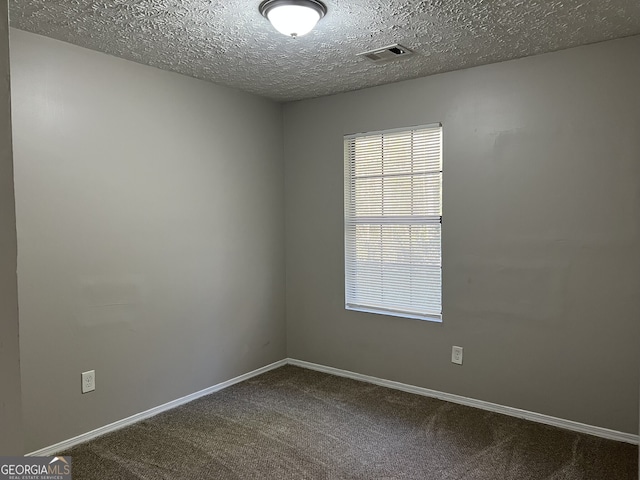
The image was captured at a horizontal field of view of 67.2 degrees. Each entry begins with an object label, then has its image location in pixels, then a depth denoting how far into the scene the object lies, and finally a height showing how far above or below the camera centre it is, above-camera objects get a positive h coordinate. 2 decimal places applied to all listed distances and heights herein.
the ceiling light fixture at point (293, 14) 2.30 +1.04
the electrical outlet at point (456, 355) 3.54 -0.95
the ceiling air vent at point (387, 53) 2.97 +1.11
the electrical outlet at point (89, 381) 2.99 -0.94
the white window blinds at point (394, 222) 3.64 +0.04
